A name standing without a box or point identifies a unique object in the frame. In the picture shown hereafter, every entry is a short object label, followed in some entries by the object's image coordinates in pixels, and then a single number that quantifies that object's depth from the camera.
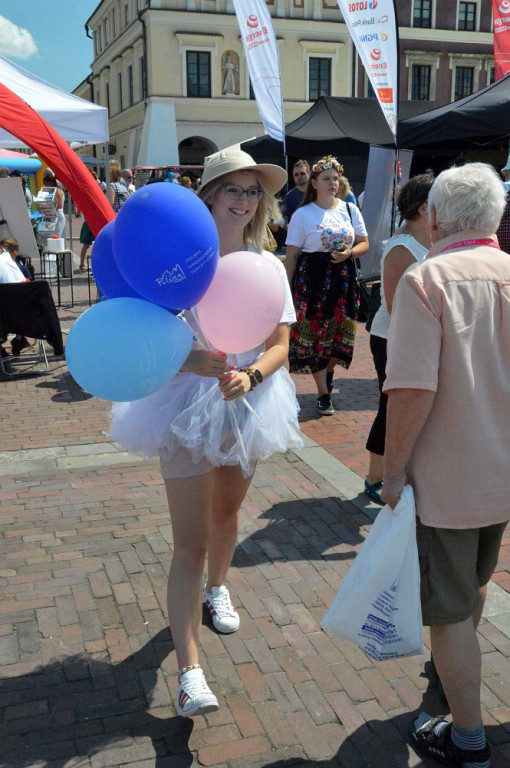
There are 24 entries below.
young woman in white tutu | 2.57
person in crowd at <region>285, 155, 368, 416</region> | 5.89
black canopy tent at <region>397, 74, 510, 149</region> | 10.62
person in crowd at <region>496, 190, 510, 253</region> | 4.89
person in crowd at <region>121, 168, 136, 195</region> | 15.81
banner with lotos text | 8.81
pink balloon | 2.52
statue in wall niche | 38.86
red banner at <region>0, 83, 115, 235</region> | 4.43
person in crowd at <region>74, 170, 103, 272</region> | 13.74
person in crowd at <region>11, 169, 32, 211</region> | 16.67
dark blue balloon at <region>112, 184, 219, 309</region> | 2.29
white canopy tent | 8.50
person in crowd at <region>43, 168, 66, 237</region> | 13.71
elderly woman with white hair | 2.15
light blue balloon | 2.29
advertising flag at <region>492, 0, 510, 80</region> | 11.37
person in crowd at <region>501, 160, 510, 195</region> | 5.88
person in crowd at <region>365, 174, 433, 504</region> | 3.69
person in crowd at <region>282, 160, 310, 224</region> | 10.17
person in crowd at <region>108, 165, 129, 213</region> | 13.74
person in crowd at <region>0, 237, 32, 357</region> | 7.68
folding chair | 7.41
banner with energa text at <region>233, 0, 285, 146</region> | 10.37
